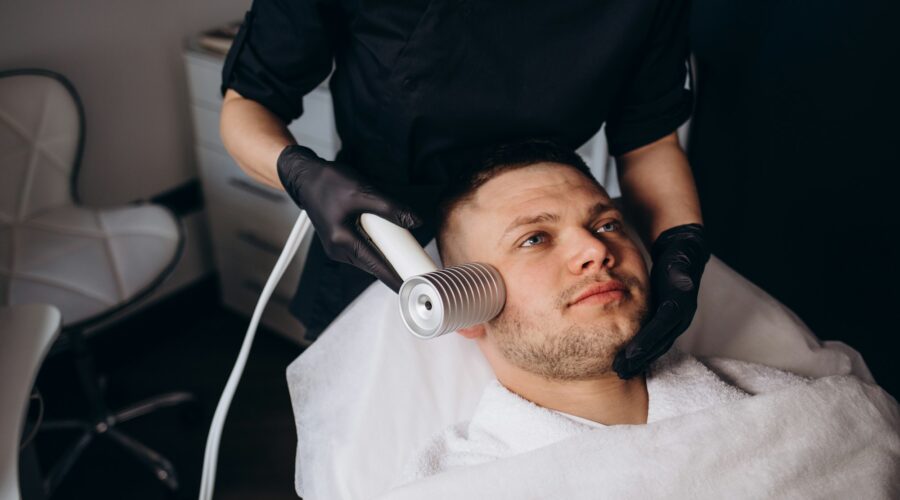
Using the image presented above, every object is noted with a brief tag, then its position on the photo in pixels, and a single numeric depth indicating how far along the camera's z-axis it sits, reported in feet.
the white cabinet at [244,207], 6.86
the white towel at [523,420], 3.58
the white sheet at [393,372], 3.72
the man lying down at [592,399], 3.16
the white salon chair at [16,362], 2.95
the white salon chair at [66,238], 5.71
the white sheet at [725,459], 3.11
